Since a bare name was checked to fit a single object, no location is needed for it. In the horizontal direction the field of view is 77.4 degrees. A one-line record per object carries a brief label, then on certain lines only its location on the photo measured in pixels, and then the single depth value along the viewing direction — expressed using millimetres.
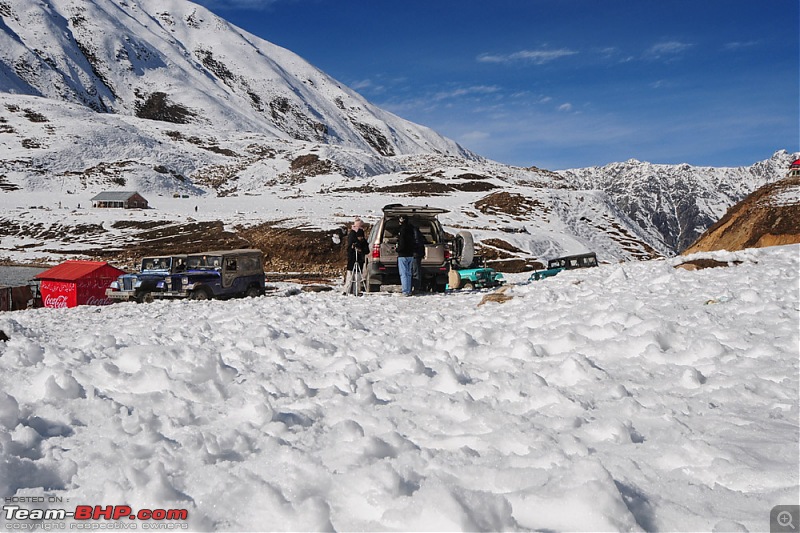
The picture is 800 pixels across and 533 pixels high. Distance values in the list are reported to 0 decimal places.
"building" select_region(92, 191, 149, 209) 82688
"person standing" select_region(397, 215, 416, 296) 12602
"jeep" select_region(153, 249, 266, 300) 16297
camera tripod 14461
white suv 13898
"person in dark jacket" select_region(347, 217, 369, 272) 14695
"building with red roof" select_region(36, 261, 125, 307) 19406
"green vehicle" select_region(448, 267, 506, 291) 20547
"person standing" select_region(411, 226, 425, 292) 12898
